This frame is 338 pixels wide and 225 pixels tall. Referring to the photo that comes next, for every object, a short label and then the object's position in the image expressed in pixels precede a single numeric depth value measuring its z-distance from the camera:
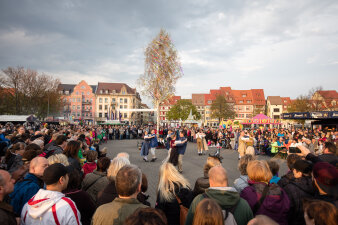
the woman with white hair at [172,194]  2.87
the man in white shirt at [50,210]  2.09
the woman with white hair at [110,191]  2.83
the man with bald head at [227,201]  2.26
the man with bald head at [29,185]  2.87
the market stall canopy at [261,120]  26.20
